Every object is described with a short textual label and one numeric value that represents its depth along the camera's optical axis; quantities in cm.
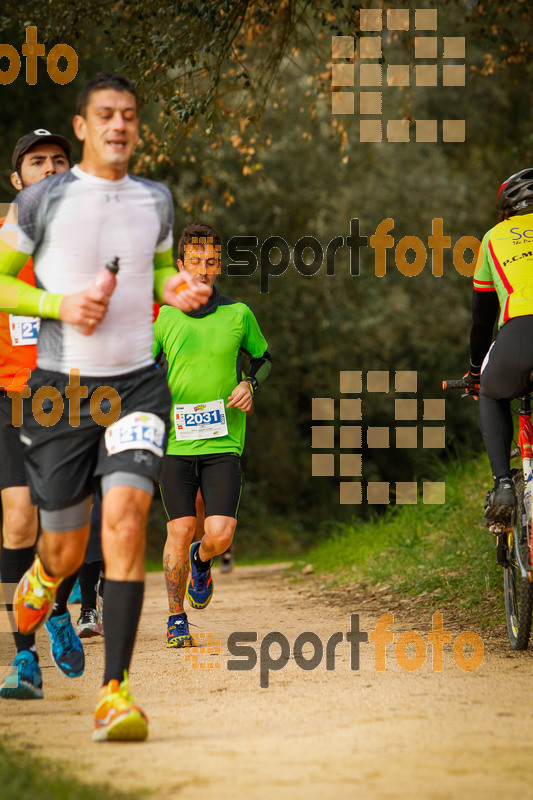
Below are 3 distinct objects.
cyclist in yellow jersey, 1088
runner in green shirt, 1324
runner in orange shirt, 987
